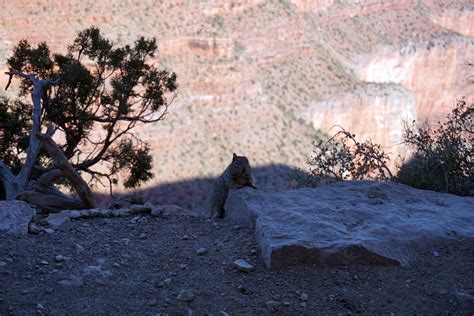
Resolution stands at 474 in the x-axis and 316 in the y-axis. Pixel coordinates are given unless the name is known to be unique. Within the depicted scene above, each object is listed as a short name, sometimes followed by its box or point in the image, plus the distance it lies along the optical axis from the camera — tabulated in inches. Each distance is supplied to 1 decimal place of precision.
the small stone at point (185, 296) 178.7
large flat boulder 199.9
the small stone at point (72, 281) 183.8
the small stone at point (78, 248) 213.5
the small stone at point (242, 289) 185.9
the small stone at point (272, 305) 176.4
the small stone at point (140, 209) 275.0
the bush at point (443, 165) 359.0
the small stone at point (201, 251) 214.5
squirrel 274.8
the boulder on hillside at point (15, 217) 224.7
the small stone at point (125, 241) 225.7
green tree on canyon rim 481.7
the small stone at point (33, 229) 229.8
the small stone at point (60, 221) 241.2
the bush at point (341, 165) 408.2
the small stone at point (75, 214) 261.1
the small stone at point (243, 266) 197.2
